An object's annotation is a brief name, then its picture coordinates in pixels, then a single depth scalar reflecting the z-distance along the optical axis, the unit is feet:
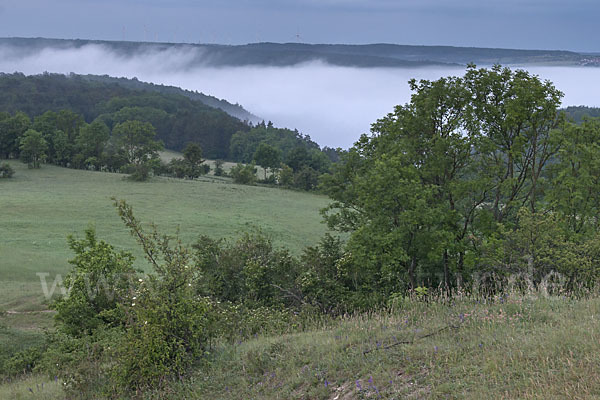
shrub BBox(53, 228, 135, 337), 54.19
